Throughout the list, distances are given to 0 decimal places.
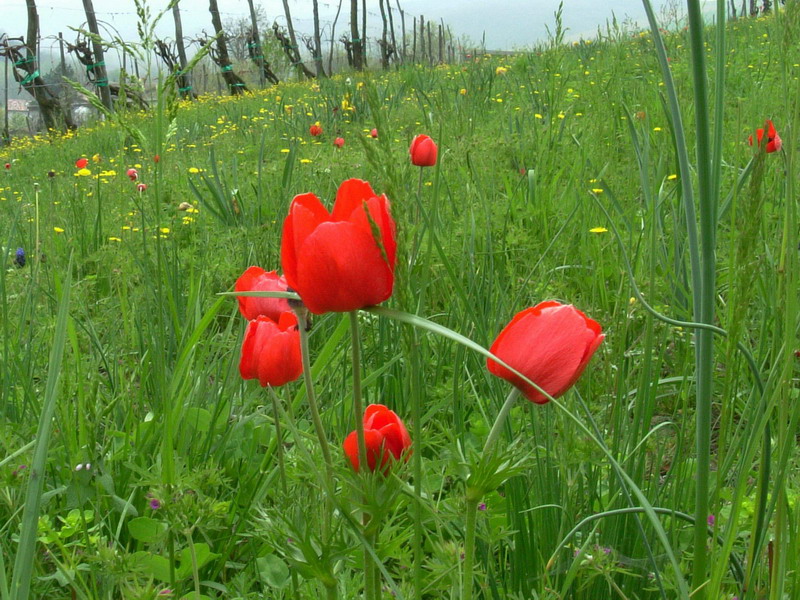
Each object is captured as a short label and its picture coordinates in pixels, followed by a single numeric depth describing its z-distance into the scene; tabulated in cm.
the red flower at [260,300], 75
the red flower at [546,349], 51
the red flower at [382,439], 56
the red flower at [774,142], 147
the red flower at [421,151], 145
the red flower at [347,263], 46
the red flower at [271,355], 71
